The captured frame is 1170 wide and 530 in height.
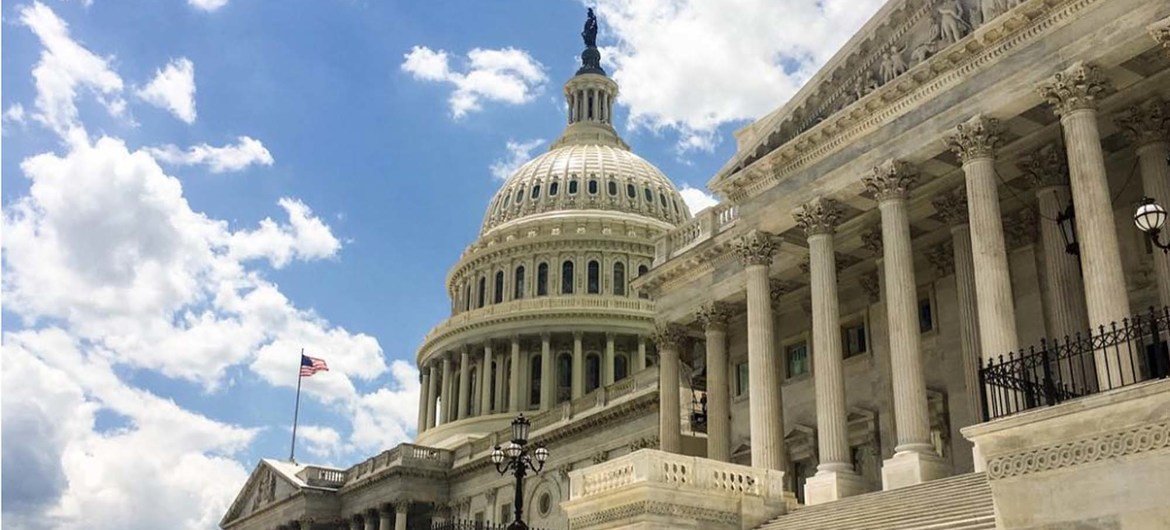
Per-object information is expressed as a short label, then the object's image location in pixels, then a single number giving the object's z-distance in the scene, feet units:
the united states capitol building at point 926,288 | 43.52
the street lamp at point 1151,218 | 54.95
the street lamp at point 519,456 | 81.25
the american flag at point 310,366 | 258.16
